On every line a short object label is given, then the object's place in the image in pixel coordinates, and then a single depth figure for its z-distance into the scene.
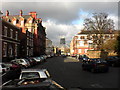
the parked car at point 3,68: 10.93
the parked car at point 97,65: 16.20
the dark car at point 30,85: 3.06
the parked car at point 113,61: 22.62
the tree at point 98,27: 41.09
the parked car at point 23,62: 19.74
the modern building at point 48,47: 99.53
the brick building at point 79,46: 80.56
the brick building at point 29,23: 57.09
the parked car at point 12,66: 12.10
